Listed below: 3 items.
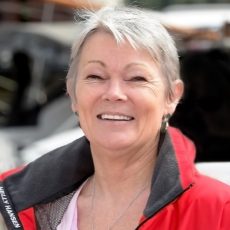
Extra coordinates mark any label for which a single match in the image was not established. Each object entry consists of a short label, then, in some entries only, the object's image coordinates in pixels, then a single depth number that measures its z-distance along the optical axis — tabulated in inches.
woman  96.8
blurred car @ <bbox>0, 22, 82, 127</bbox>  359.8
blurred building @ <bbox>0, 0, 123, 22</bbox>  357.0
